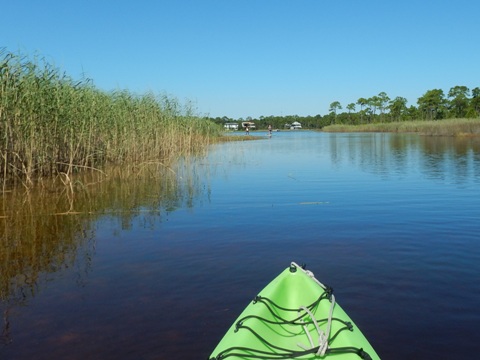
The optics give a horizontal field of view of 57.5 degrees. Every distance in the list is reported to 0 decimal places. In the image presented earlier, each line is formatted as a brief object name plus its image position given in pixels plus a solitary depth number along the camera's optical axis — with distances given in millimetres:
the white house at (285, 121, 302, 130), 127875
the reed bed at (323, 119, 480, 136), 39562
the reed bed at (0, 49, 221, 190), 10234
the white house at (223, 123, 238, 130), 93394
